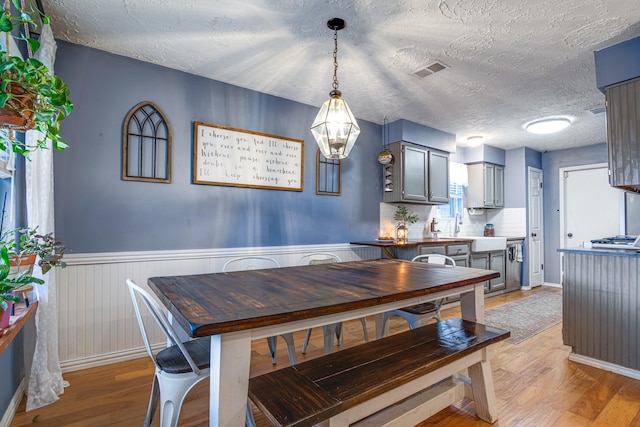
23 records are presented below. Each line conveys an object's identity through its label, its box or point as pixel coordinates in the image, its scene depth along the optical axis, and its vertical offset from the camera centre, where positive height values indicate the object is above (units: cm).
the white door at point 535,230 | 552 -19
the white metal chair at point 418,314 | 238 -71
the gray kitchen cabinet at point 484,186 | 538 +55
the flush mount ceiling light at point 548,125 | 387 +113
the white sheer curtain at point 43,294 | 195 -47
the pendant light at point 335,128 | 202 +57
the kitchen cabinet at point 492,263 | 466 -65
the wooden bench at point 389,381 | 119 -67
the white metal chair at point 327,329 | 236 -83
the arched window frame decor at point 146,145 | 266 +61
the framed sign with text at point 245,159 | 301 +60
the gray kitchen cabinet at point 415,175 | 421 +59
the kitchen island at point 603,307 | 236 -68
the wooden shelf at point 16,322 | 114 -43
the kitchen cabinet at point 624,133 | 234 +63
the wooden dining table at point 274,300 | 114 -36
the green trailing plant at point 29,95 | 92 +37
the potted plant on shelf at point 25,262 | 109 -18
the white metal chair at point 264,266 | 216 -46
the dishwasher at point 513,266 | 515 -76
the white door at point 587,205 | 509 +23
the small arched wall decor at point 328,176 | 379 +51
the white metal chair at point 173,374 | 144 -70
